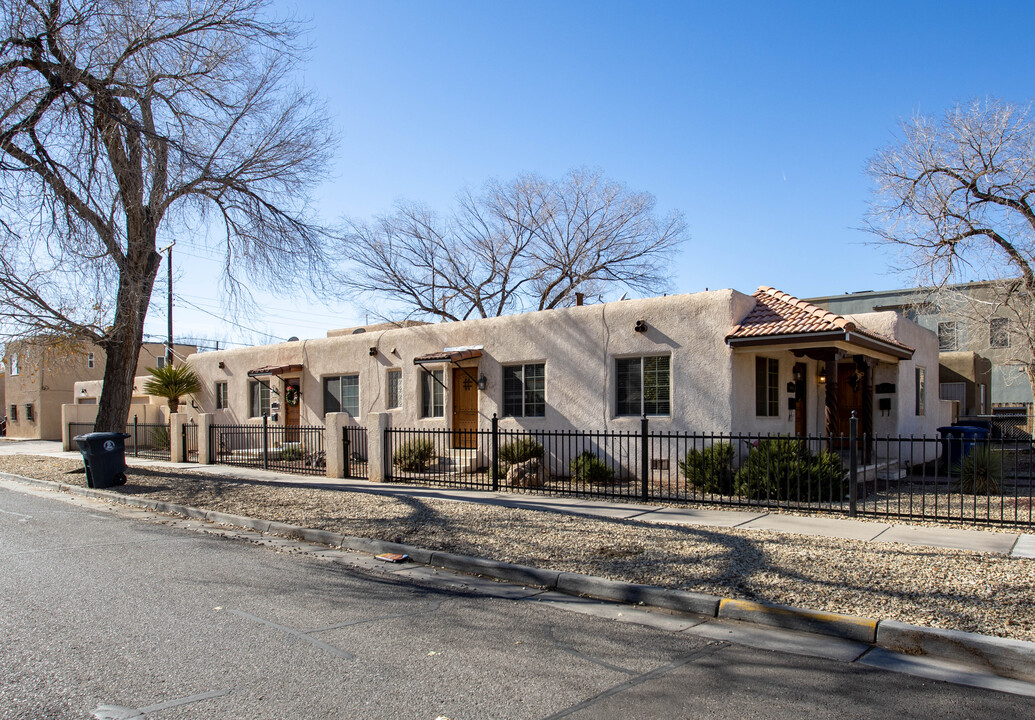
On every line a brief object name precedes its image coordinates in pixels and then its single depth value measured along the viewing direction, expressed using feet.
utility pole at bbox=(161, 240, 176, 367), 89.56
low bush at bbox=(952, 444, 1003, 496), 41.63
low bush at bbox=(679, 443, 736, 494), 41.83
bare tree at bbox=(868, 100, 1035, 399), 66.49
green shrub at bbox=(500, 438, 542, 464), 51.26
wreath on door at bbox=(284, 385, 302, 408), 74.02
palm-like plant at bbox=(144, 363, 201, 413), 82.33
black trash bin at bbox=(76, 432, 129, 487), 49.73
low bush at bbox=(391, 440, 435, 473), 55.16
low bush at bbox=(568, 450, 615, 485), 47.55
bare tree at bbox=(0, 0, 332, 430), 44.50
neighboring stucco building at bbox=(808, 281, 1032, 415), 76.59
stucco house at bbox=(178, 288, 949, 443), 44.83
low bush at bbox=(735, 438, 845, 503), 38.06
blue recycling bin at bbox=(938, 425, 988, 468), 52.75
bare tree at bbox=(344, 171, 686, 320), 104.27
